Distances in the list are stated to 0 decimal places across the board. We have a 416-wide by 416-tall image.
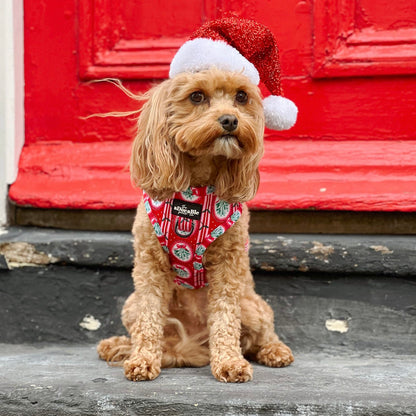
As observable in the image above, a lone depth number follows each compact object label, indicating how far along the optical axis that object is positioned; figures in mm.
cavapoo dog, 2225
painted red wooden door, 3094
